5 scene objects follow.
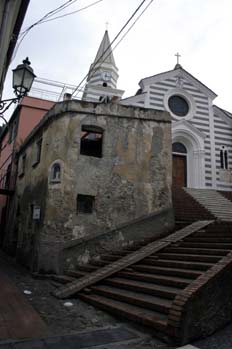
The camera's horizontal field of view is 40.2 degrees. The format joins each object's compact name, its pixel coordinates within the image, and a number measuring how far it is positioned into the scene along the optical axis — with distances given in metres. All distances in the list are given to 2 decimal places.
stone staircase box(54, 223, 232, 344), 4.89
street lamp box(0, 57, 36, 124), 7.34
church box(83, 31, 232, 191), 18.84
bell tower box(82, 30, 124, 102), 21.98
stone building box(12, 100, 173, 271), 9.83
